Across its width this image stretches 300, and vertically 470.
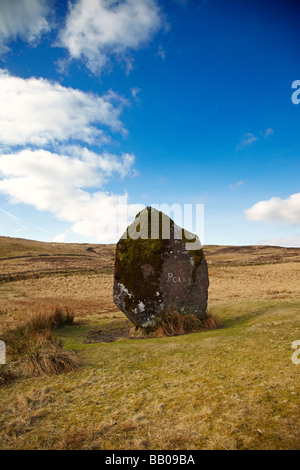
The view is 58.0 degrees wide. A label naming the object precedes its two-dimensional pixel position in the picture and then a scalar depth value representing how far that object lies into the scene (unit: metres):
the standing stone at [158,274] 9.28
